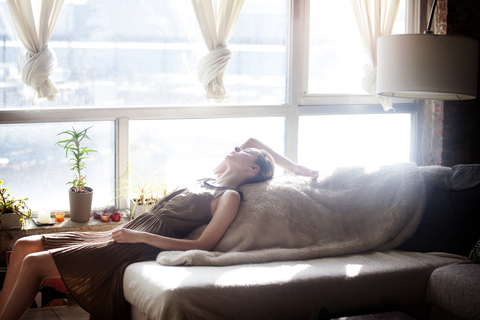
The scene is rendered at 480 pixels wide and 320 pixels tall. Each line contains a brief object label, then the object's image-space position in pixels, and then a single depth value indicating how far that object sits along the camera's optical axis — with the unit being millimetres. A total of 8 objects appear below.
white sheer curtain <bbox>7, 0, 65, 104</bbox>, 3099
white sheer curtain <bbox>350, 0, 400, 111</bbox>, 3748
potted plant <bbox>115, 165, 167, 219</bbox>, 3336
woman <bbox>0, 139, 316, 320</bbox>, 2066
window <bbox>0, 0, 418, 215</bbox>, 3334
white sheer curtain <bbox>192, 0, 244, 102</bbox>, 3412
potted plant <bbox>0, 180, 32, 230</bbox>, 3061
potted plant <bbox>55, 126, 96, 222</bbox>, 3211
